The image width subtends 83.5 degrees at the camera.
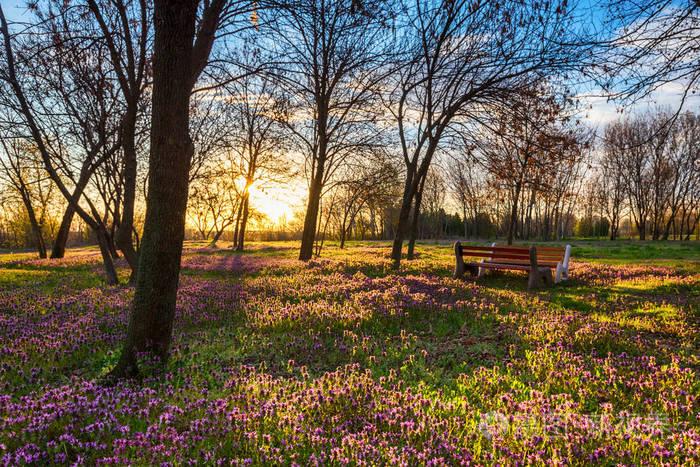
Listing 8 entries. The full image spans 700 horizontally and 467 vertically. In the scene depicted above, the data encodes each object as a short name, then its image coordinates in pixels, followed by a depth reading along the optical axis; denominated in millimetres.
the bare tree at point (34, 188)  27900
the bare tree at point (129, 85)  10640
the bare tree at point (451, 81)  12461
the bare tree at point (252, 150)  31953
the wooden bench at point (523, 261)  13141
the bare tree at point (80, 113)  9477
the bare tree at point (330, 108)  19141
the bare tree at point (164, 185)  5008
